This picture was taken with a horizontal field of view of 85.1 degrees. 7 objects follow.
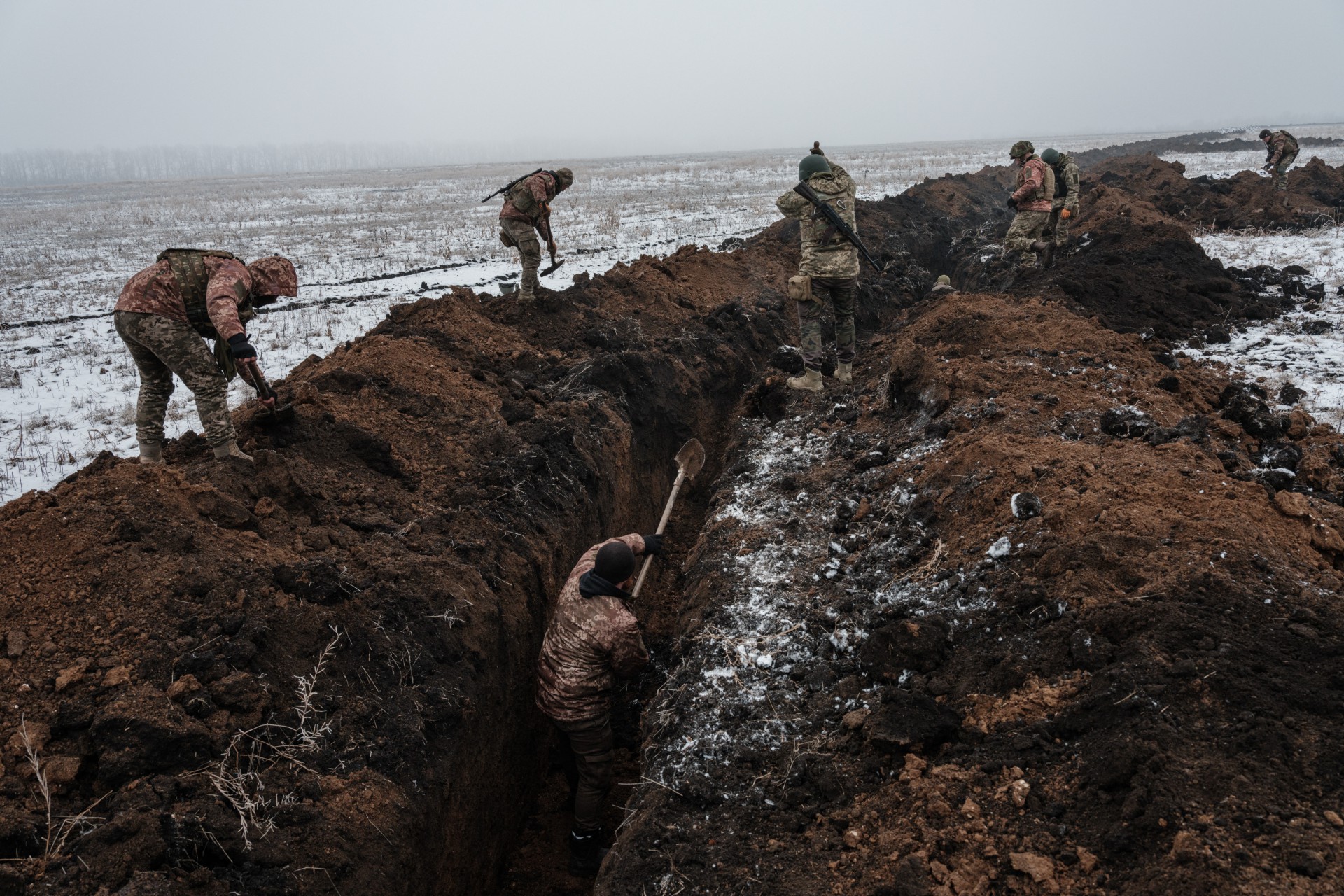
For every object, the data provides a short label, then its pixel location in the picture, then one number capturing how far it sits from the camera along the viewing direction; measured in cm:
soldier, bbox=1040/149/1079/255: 1046
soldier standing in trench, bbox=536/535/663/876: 418
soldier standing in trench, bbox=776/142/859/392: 712
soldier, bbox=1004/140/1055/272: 989
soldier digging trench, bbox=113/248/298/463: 451
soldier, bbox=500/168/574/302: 856
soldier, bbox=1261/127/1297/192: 1602
